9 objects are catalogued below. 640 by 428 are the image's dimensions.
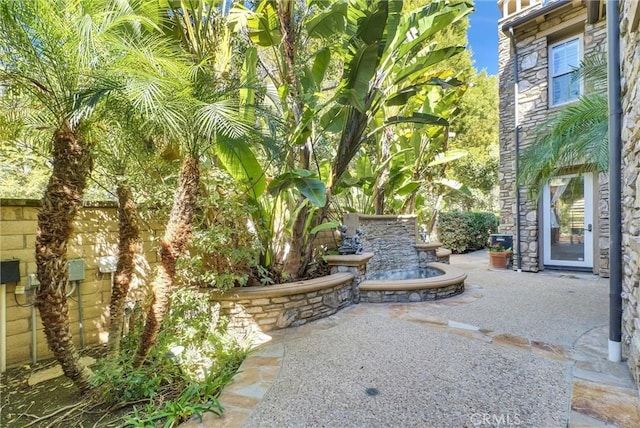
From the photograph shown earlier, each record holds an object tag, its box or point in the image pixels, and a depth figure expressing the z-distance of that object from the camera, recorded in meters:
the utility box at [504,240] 8.55
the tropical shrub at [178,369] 2.32
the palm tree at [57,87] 1.99
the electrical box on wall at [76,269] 3.32
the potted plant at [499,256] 8.32
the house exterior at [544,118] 6.89
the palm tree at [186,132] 2.40
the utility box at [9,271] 2.89
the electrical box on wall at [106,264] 3.55
